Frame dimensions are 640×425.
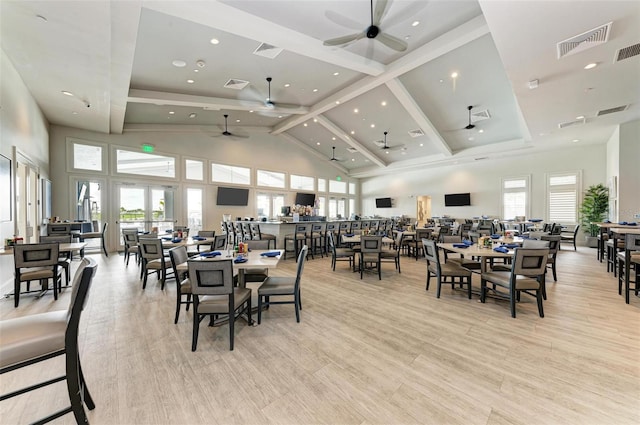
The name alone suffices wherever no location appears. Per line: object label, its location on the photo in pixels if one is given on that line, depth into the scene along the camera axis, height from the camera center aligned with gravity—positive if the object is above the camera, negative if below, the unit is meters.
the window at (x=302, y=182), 13.15 +1.41
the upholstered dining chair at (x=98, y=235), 7.03 -0.73
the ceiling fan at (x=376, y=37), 3.55 +2.66
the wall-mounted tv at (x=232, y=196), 10.55 +0.53
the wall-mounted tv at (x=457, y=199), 12.17 +0.47
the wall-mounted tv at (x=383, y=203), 15.15 +0.35
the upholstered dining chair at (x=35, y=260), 3.46 -0.73
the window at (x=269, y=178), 11.82 +1.45
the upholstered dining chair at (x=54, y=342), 1.44 -0.79
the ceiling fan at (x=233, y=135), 7.98 +2.36
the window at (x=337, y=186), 15.26 +1.38
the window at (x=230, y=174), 10.54 +1.50
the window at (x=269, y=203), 11.93 +0.26
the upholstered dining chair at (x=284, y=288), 2.96 -0.94
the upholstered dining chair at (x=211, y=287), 2.37 -0.75
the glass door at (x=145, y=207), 8.56 +0.05
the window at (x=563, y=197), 9.63 +0.46
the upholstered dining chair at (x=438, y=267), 3.75 -0.91
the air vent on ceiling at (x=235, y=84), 6.69 +3.36
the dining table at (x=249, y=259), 2.74 -0.61
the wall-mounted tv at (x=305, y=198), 13.15 +0.55
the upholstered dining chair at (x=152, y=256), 4.16 -0.82
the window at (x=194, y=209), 9.88 -0.02
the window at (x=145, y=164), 8.53 +1.57
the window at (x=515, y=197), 10.70 +0.51
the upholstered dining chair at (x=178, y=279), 2.89 -0.80
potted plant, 8.59 +0.03
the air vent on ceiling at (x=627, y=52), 3.59 +2.29
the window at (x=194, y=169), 9.80 +1.54
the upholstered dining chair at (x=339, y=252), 5.60 -0.97
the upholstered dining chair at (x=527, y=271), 3.14 -0.78
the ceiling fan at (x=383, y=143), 11.26 +3.02
